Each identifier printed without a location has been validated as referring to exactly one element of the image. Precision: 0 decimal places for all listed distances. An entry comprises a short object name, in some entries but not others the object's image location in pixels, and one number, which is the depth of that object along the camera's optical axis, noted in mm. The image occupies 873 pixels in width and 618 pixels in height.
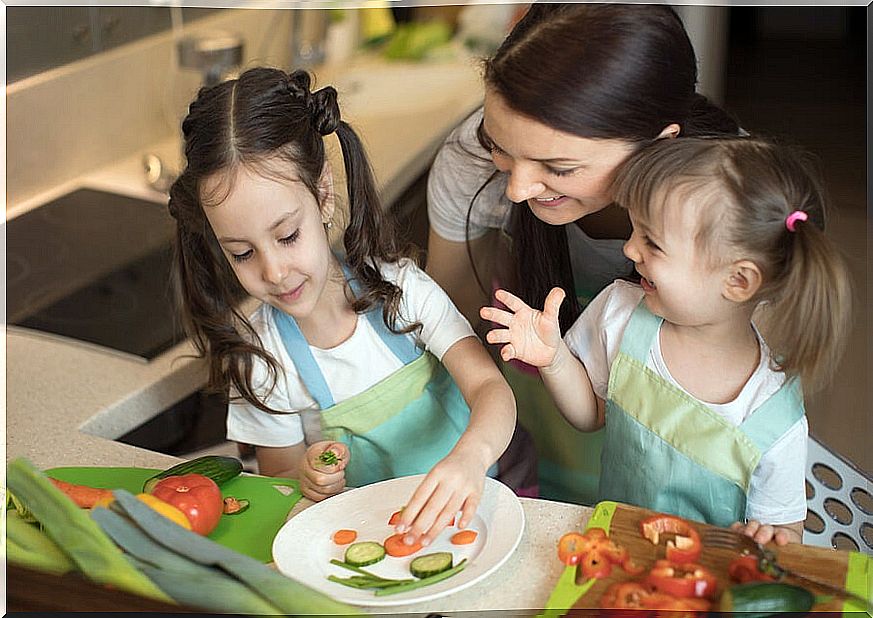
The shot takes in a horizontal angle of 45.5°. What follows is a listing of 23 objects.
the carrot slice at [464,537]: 760
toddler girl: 744
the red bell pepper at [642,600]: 683
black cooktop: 1192
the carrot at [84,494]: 831
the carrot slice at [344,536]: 771
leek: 710
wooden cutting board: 705
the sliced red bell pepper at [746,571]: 701
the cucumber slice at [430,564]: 733
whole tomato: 802
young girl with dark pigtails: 835
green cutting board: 809
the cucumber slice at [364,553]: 746
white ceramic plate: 722
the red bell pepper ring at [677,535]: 728
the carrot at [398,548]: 750
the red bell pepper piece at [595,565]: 729
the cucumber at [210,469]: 858
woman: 757
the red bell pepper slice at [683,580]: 693
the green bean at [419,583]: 722
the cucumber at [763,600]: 670
